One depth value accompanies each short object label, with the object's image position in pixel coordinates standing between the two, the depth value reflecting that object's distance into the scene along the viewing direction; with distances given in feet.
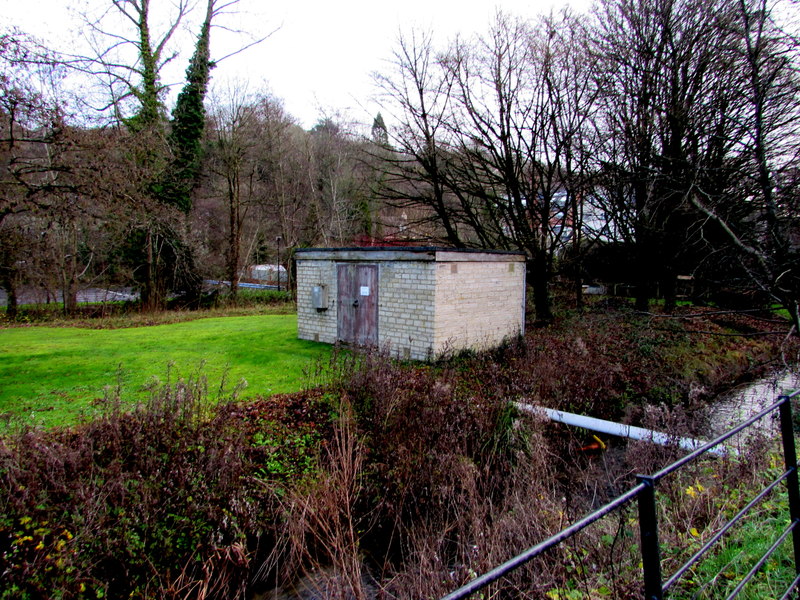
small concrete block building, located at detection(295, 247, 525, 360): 33.86
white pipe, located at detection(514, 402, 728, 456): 19.25
